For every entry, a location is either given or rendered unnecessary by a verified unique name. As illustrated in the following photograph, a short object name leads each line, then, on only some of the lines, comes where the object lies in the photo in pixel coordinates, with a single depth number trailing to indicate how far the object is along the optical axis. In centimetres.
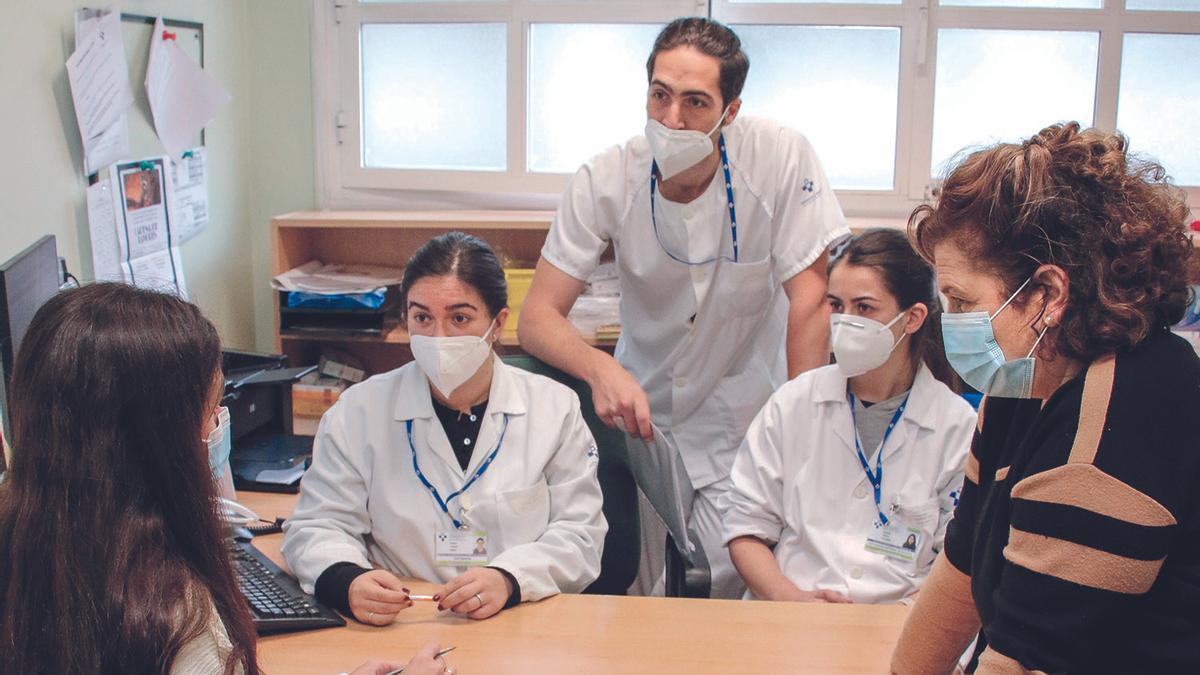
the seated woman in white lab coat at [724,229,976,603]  191
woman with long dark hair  101
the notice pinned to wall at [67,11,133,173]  237
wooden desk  145
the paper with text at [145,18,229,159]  276
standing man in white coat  229
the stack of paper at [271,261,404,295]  317
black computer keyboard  153
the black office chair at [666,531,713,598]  192
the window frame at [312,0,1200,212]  343
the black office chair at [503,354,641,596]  212
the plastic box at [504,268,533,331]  320
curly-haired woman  100
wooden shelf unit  325
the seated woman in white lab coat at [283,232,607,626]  183
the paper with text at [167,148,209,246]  290
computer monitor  138
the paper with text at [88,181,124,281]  246
